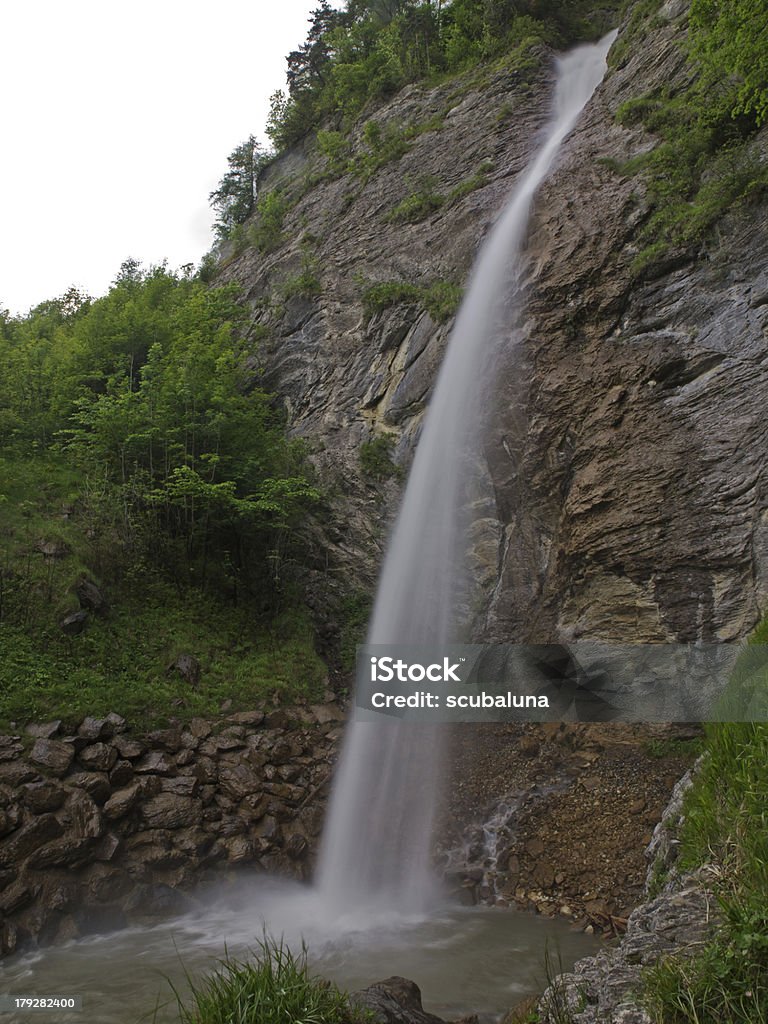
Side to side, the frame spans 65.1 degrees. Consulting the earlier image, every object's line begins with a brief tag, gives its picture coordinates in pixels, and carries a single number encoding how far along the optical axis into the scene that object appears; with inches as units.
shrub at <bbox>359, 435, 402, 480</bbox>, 508.7
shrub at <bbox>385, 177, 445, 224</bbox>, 681.0
